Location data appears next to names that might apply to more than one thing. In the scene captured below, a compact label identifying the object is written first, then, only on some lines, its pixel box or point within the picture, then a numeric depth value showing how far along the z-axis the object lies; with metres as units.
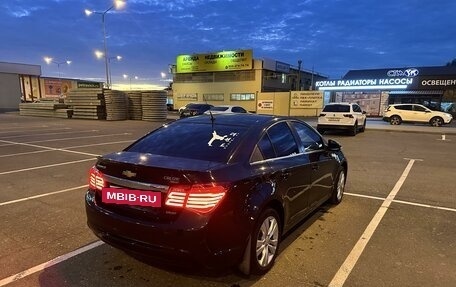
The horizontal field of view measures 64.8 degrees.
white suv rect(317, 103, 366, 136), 17.66
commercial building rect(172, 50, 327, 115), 50.94
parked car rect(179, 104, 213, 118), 26.32
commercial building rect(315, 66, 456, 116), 35.59
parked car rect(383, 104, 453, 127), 25.44
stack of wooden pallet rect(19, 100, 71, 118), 30.89
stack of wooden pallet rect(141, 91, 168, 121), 28.11
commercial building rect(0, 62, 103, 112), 52.56
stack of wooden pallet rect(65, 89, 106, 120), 28.27
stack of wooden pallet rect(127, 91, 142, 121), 29.16
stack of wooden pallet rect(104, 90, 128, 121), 27.70
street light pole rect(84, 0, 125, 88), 26.76
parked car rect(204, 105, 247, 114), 23.13
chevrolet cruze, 2.92
